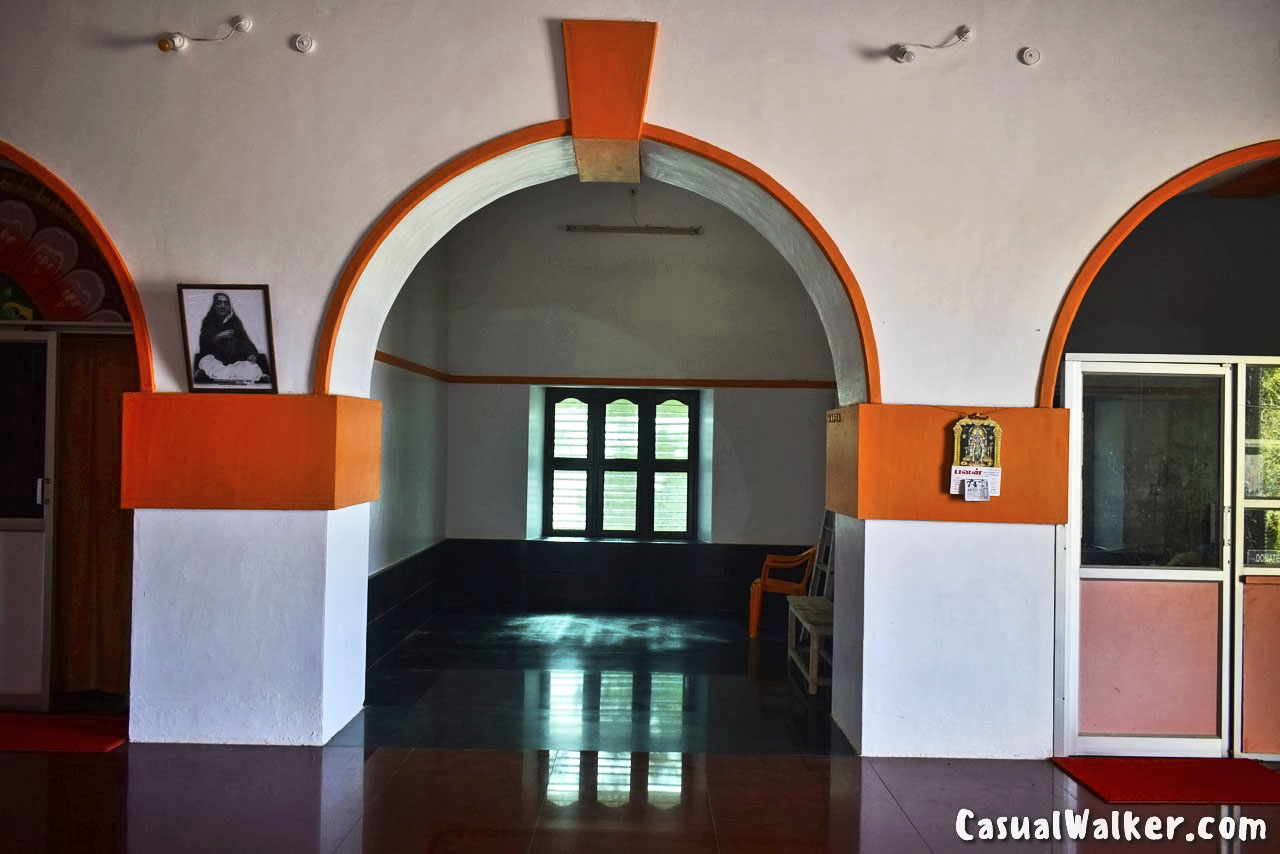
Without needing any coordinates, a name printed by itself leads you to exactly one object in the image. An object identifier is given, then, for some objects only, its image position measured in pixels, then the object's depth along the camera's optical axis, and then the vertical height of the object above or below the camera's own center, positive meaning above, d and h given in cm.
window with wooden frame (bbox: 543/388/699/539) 913 -23
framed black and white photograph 455 +45
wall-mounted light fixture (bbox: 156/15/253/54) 449 +186
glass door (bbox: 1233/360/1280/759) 475 -75
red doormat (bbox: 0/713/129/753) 449 -150
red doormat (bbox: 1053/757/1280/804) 414 -153
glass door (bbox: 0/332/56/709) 514 -48
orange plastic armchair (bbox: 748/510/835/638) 705 -105
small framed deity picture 456 +1
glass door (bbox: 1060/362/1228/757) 473 -56
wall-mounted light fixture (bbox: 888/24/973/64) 452 +189
